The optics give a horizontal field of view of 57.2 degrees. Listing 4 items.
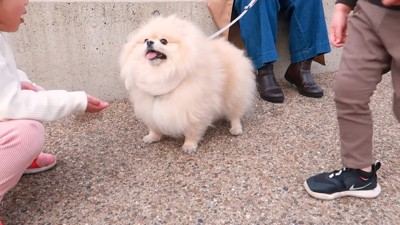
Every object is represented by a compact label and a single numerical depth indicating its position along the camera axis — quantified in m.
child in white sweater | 0.99
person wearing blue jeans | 1.96
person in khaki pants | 1.00
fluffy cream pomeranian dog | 1.42
